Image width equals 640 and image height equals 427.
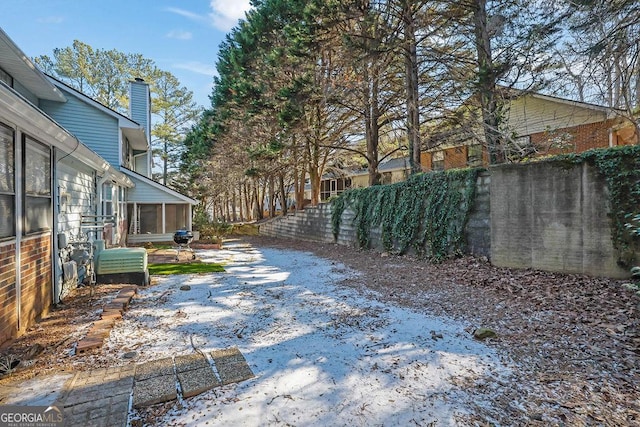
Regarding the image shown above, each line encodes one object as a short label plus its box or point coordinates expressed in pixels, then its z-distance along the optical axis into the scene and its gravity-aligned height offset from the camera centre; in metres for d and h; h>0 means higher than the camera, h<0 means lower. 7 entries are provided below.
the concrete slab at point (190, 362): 2.96 -1.36
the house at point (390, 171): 21.33 +2.89
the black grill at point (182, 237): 9.79 -0.62
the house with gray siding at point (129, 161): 10.69 +2.32
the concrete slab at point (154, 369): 2.81 -1.35
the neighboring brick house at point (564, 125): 10.39 +3.04
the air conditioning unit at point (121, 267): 6.20 -0.94
